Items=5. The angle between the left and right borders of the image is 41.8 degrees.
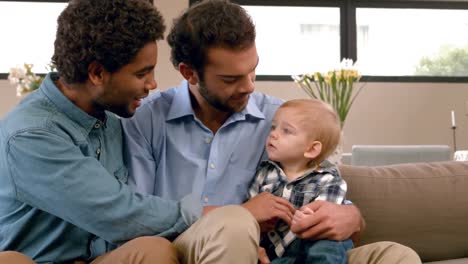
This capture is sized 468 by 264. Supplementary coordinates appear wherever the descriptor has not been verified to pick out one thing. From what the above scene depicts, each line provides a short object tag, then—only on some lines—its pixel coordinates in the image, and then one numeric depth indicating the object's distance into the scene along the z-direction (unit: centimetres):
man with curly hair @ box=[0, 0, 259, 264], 136
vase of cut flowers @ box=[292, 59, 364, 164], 355
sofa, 190
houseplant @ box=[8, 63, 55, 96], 319
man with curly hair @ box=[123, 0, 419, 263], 168
